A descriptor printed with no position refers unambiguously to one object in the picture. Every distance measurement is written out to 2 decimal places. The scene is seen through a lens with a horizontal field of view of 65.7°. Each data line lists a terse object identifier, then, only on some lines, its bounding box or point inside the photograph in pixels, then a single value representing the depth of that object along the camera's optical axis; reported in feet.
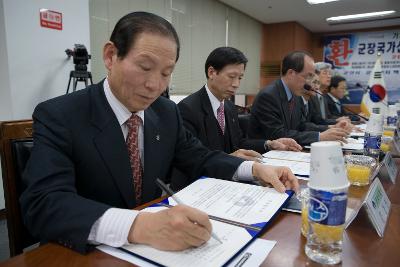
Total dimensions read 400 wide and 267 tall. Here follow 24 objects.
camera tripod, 9.61
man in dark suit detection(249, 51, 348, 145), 7.72
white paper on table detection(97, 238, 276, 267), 1.97
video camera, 9.64
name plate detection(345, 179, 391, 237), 2.47
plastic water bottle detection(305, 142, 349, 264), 1.80
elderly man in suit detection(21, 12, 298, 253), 2.17
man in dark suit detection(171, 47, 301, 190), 6.12
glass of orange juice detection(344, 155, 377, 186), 3.72
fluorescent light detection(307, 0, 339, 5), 18.60
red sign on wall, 9.30
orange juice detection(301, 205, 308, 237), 2.36
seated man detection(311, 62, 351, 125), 12.69
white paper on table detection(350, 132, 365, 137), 7.97
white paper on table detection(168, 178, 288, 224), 2.66
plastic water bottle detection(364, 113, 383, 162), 4.66
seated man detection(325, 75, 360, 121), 15.43
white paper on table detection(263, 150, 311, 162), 5.11
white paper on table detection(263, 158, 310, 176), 4.25
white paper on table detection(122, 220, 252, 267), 1.92
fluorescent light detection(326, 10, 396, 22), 21.69
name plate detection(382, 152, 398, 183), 4.19
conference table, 2.02
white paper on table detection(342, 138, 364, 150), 6.10
